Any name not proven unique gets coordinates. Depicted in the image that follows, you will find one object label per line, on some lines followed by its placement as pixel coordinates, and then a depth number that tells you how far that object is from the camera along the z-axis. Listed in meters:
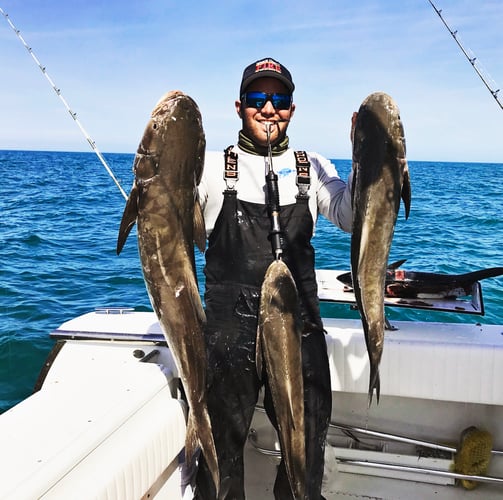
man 2.91
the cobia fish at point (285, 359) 2.62
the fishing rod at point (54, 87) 5.08
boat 2.59
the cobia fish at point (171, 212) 2.31
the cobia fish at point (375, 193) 2.38
